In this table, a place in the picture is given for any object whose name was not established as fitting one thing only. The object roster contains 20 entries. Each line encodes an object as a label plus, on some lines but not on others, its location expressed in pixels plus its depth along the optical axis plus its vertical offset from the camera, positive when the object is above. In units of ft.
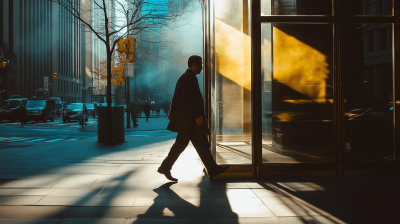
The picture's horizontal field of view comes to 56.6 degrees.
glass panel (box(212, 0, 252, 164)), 23.52 +2.20
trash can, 40.09 -1.12
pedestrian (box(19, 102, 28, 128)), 76.20 +0.46
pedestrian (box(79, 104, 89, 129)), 70.26 -0.36
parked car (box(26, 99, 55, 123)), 98.07 +1.22
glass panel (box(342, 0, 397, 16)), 21.11 +6.05
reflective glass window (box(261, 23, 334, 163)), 21.31 +1.26
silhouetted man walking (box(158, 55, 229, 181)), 18.81 -0.40
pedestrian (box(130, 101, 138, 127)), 76.14 +0.56
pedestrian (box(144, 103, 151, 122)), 102.10 +1.24
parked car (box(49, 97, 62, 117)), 131.13 +2.69
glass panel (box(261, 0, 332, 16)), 21.23 +6.46
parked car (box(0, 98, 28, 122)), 96.12 +0.76
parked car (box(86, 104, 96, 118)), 141.60 +1.56
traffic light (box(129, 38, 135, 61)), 52.95 +9.60
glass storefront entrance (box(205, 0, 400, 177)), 20.57 +1.49
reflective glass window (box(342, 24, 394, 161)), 21.45 +1.19
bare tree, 46.60 +13.27
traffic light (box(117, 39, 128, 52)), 49.25 +9.20
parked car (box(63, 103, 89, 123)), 99.86 +0.06
